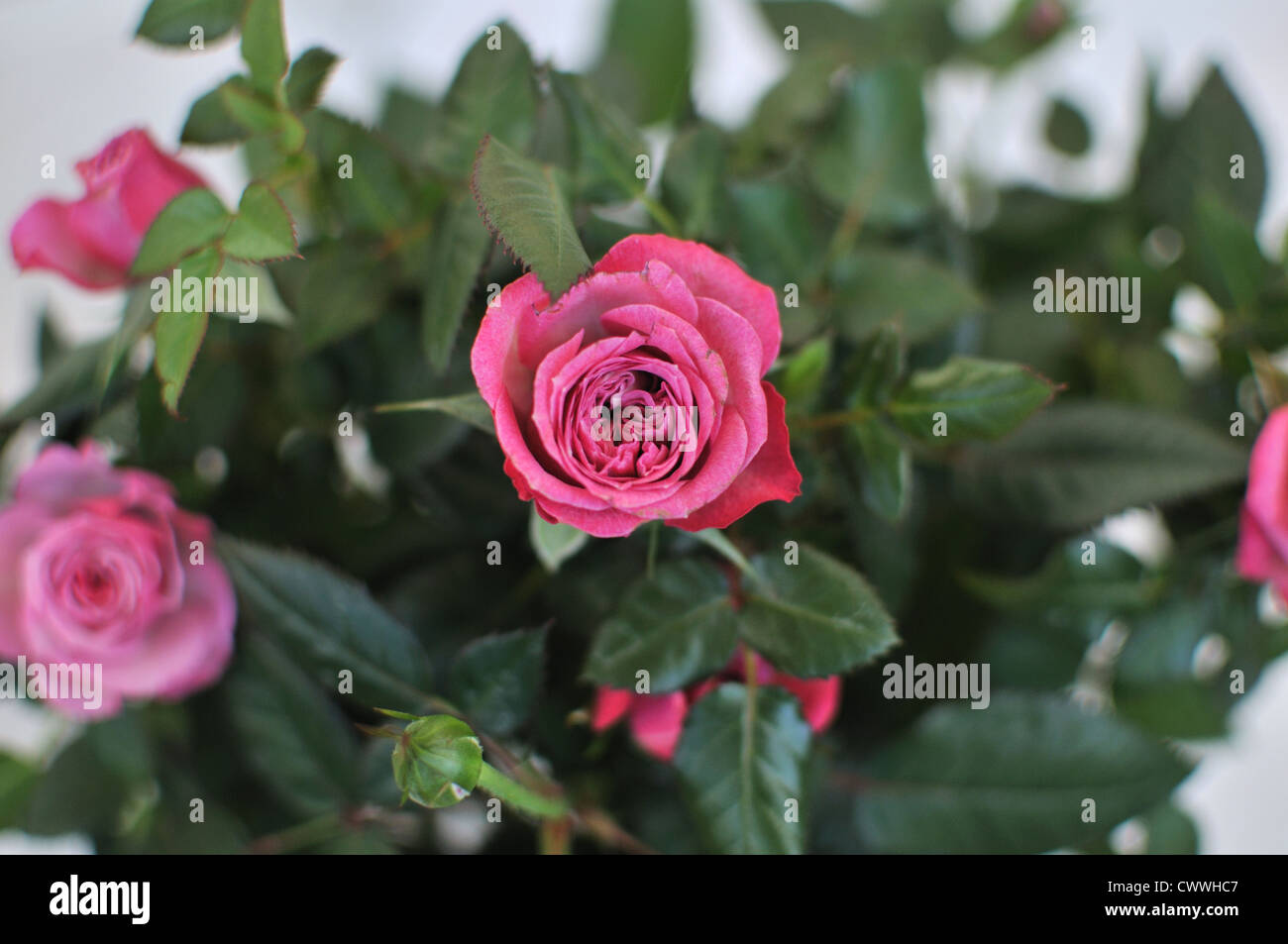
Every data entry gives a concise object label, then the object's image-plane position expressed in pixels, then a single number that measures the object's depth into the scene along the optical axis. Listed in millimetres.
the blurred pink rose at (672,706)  264
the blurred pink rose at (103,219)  273
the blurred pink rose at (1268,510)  279
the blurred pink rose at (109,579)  292
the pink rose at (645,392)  188
